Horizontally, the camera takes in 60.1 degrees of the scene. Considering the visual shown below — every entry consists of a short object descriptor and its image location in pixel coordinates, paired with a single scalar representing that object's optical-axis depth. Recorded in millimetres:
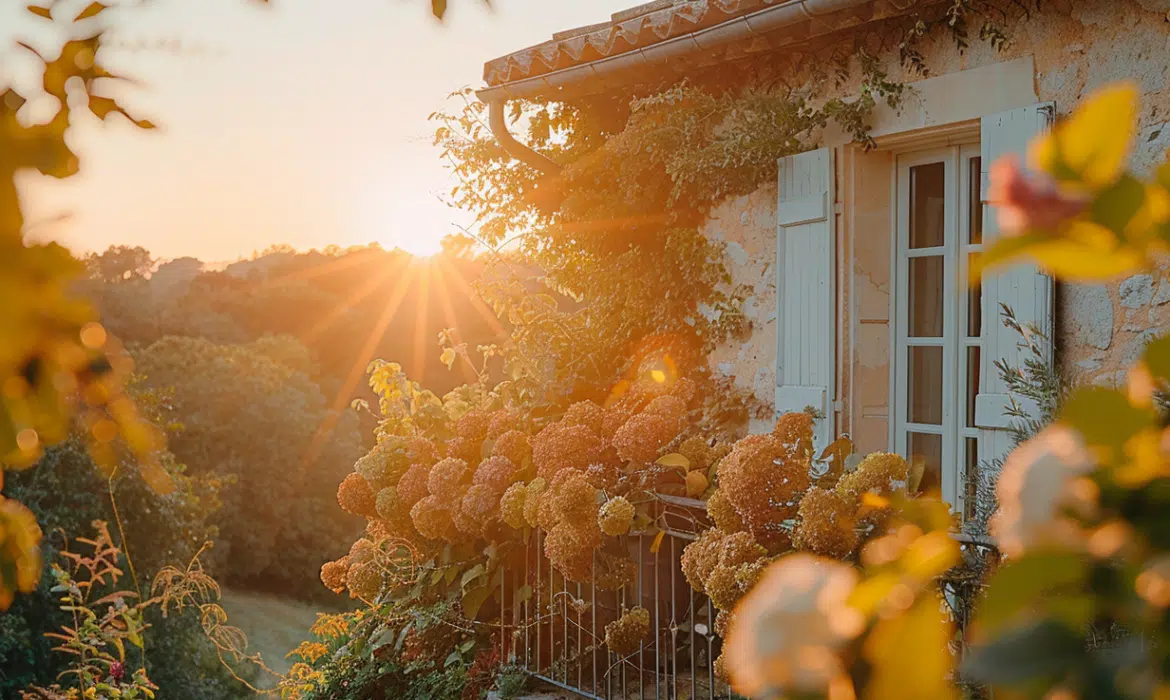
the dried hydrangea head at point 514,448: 4469
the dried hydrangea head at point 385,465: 5000
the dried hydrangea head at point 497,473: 4359
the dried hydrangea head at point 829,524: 2906
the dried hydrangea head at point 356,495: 5062
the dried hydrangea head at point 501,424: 4758
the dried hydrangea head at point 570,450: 4082
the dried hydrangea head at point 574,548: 3801
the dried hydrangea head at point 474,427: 4902
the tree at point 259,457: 15117
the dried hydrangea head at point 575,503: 3807
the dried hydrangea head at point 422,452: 4957
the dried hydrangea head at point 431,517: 4523
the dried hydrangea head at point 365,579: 4930
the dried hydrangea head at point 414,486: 4762
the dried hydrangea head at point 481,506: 4328
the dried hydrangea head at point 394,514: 4824
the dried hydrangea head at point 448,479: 4527
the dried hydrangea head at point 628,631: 3742
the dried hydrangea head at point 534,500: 4035
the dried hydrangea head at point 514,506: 4188
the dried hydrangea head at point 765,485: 3180
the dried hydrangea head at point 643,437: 3936
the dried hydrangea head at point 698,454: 3939
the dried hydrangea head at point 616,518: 3729
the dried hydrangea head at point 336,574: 5262
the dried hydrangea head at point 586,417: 4289
